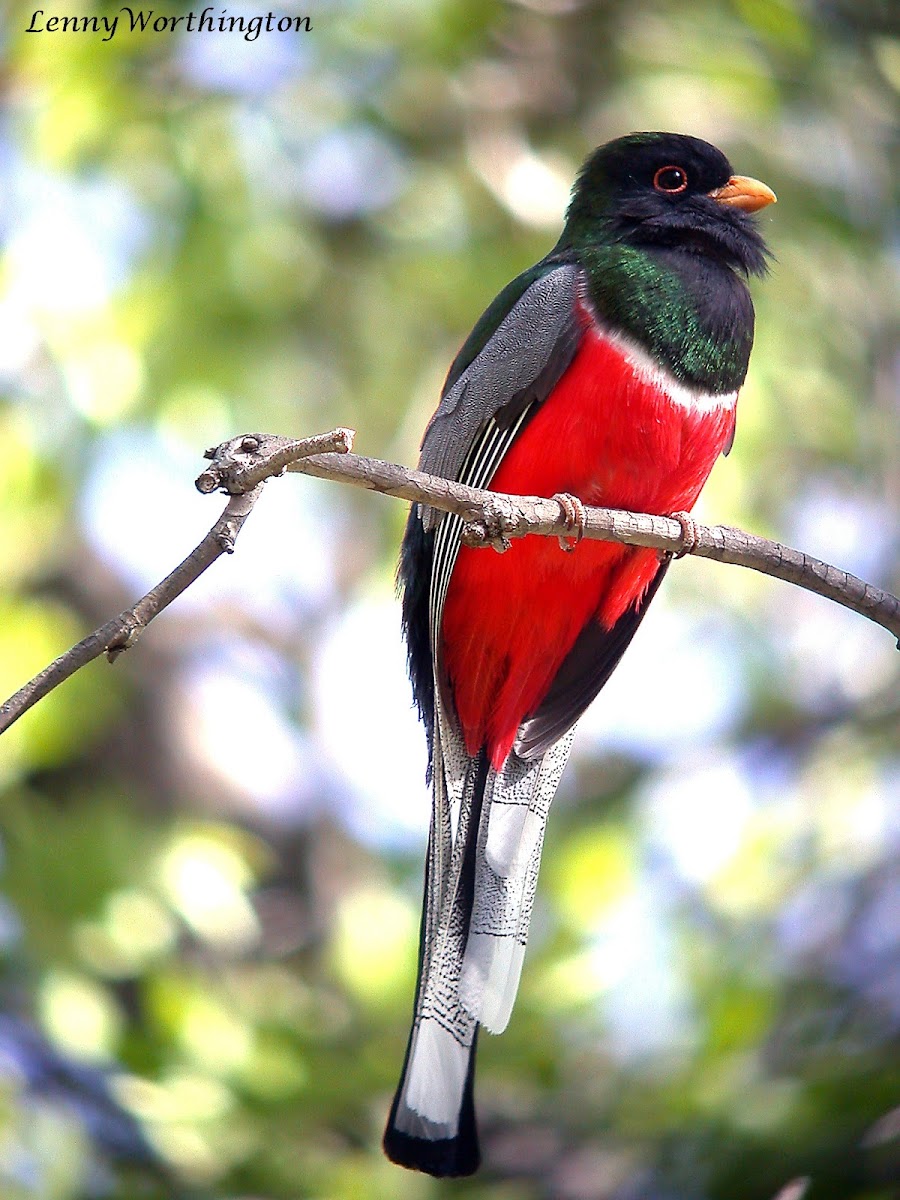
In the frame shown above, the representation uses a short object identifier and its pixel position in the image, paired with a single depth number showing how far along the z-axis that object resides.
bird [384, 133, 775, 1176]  6.48
